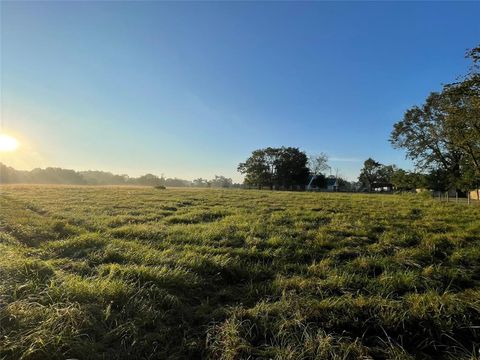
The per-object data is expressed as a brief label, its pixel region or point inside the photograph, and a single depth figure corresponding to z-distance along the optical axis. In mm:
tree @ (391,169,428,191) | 30122
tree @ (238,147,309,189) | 77625
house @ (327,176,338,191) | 96650
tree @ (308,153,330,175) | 90312
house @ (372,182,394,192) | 92669
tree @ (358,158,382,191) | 92812
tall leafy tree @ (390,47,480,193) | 16797
